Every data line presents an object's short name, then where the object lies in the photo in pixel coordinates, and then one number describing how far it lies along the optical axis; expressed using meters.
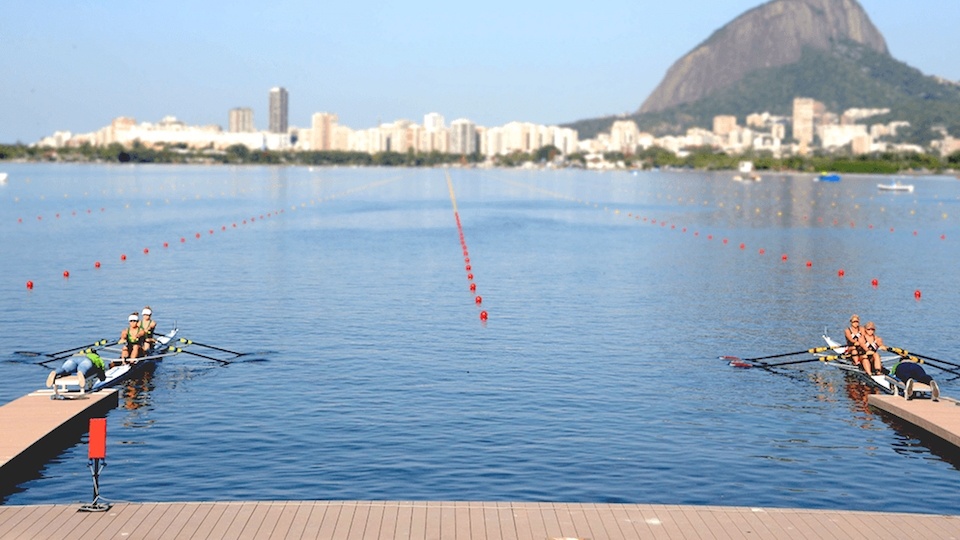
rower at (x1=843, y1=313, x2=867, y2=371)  34.47
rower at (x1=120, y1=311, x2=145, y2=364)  33.81
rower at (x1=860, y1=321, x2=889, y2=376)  33.53
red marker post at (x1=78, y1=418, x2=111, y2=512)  19.53
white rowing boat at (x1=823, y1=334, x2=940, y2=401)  29.66
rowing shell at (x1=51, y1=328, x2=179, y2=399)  28.23
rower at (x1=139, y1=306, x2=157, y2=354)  34.62
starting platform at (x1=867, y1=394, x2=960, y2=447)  26.45
